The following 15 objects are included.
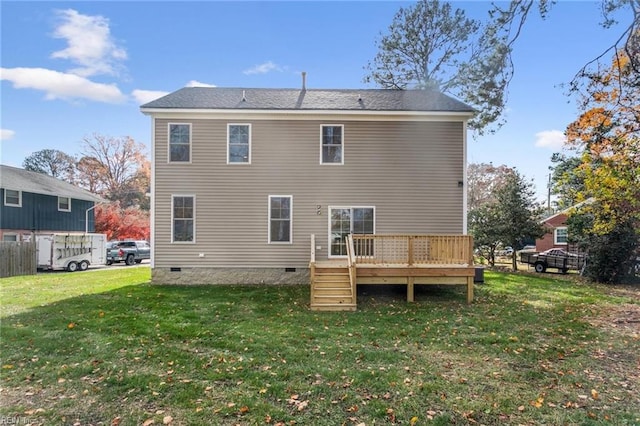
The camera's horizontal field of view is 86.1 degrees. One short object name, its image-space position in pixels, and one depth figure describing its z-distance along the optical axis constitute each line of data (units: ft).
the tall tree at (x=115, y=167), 105.91
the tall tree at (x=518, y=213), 55.42
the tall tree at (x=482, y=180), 96.63
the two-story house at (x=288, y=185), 36.68
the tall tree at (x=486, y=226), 57.67
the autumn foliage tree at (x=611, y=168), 31.63
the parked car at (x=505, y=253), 87.19
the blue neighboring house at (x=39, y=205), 59.98
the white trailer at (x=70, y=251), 55.52
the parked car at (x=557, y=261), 56.65
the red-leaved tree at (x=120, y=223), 88.48
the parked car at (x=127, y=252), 72.77
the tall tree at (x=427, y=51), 60.39
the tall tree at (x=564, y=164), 93.32
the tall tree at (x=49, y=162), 128.88
